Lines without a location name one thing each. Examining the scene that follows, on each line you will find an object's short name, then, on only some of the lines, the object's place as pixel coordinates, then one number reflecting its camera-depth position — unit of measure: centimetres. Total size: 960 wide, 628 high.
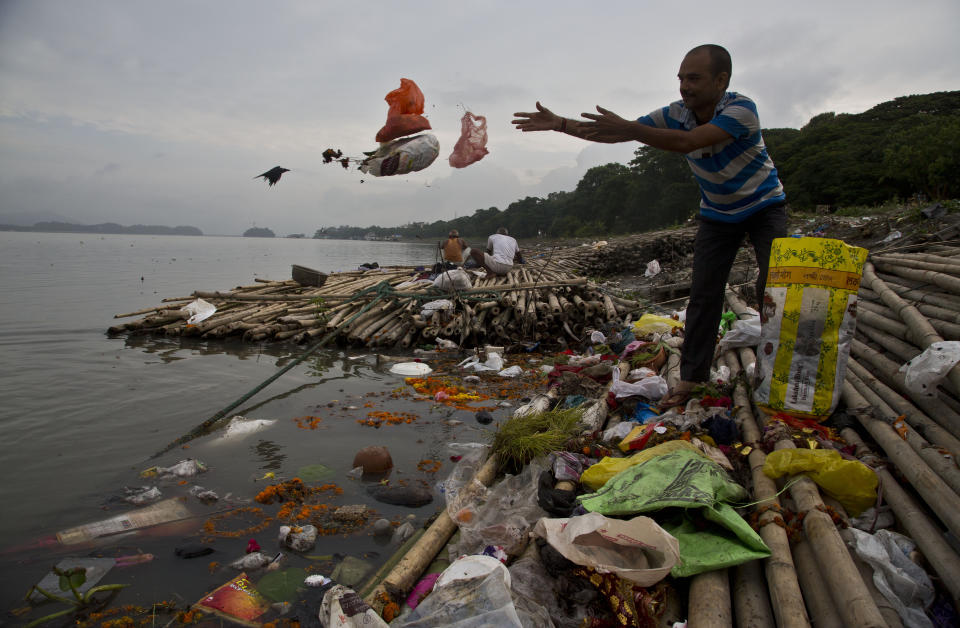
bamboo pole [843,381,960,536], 175
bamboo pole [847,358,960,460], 216
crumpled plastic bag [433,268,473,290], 815
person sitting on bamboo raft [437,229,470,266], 1107
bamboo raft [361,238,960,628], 157
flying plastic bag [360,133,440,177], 491
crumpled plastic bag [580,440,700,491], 252
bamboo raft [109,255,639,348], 777
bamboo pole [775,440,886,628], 143
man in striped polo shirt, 262
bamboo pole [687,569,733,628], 156
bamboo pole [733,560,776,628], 158
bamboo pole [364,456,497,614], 204
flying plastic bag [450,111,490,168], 546
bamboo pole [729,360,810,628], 152
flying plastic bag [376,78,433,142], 487
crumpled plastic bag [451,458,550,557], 233
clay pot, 376
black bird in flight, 494
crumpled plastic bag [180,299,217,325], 858
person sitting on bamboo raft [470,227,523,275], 1028
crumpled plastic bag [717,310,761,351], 416
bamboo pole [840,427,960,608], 158
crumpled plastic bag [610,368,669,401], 370
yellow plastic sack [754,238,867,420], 271
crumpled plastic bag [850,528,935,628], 156
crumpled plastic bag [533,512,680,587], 171
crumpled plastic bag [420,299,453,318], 799
